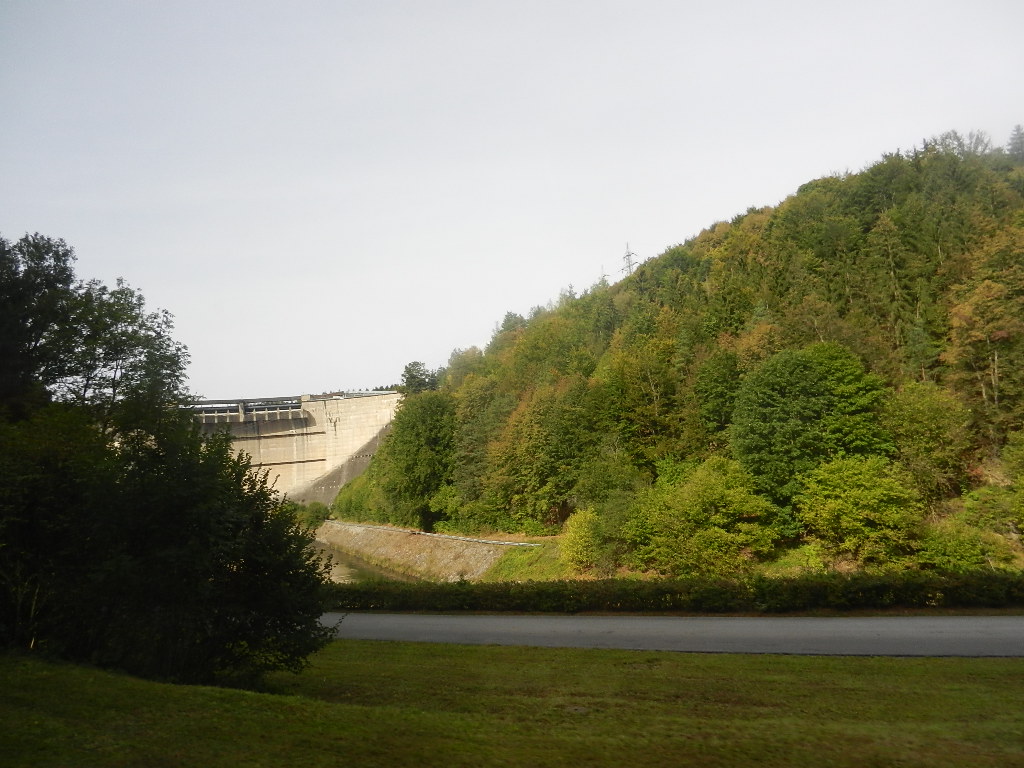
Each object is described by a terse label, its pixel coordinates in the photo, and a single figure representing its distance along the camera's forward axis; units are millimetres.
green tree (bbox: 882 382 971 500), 36750
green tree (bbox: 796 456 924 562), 32500
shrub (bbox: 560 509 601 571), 39188
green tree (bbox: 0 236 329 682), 11742
